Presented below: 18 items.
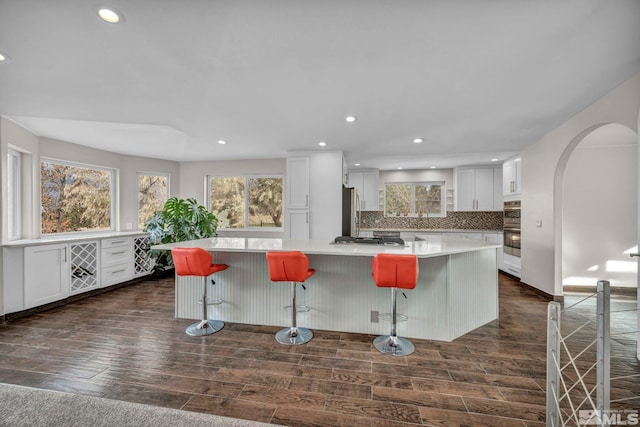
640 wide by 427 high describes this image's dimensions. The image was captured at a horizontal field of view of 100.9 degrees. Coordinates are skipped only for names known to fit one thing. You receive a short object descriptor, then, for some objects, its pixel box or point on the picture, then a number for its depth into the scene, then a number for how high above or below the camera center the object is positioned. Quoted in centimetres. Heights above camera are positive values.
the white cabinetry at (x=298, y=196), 479 +29
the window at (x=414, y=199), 659 +34
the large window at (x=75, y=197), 404 +23
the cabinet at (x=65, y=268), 311 -80
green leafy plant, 474 -24
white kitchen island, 259 -84
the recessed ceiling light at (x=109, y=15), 146 +111
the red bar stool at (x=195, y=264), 252 -51
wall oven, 482 -28
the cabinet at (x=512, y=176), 485 +70
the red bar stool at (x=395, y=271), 215 -48
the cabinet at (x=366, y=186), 638 +64
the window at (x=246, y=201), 580 +24
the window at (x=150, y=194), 532 +37
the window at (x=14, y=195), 355 +21
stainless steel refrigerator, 389 +0
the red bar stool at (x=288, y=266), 232 -49
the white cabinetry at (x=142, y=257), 472 -84
